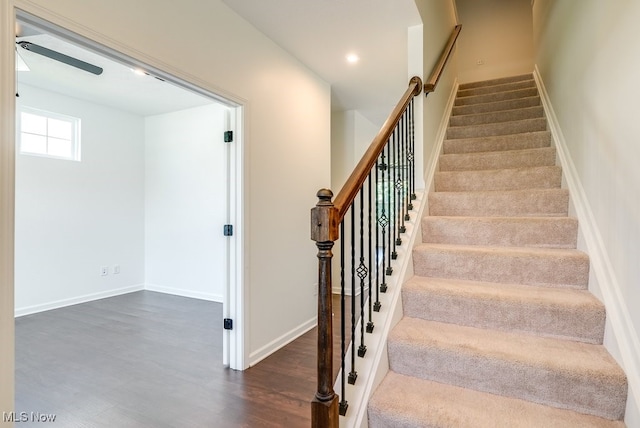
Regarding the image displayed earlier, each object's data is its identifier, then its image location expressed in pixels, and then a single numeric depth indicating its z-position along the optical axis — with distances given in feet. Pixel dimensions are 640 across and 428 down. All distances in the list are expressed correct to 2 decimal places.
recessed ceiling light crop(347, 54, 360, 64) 10.08
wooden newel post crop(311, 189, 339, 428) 3.77
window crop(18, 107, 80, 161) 12.92
